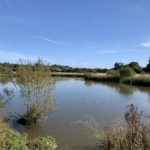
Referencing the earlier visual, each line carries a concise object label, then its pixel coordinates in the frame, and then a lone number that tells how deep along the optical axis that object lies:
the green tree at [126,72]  27.85
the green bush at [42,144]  5.01
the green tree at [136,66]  39.32
